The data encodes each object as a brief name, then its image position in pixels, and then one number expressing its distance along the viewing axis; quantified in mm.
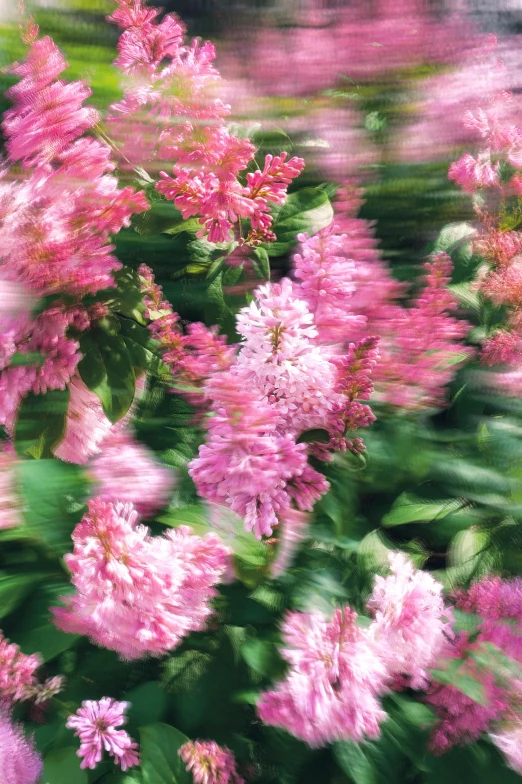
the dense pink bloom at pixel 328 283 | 459
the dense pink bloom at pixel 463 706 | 493
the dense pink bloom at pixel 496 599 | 481
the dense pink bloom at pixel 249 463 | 431
